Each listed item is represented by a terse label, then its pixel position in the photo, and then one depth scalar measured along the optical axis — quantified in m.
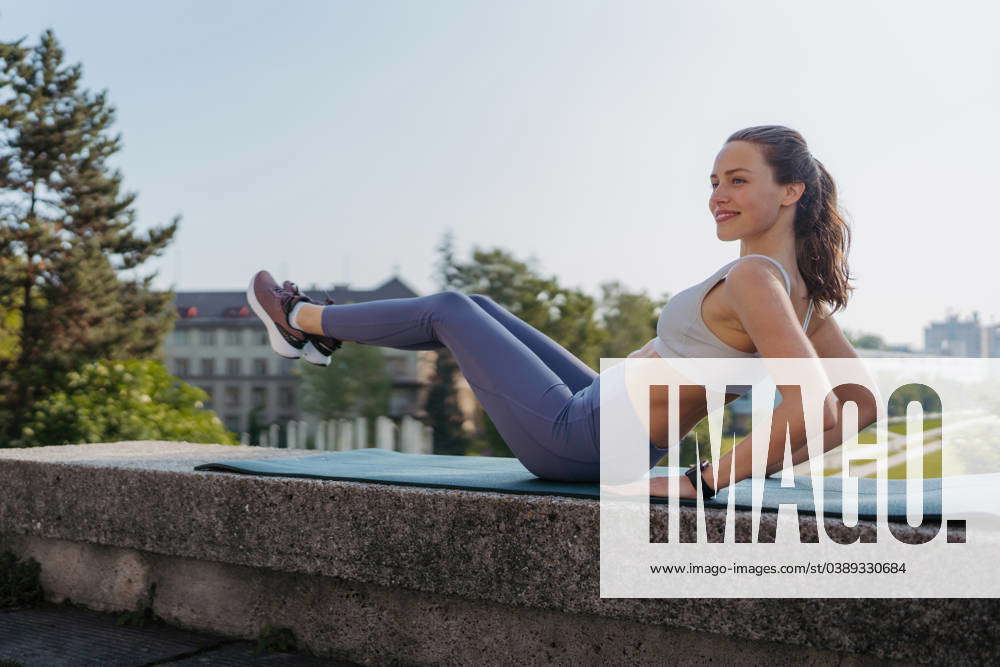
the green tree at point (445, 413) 55.53
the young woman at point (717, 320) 1.93
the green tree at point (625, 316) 57.78
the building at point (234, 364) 83.00
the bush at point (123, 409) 7.98
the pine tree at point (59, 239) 20.16
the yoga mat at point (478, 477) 1.92
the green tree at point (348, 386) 65.94
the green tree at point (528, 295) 52.69
